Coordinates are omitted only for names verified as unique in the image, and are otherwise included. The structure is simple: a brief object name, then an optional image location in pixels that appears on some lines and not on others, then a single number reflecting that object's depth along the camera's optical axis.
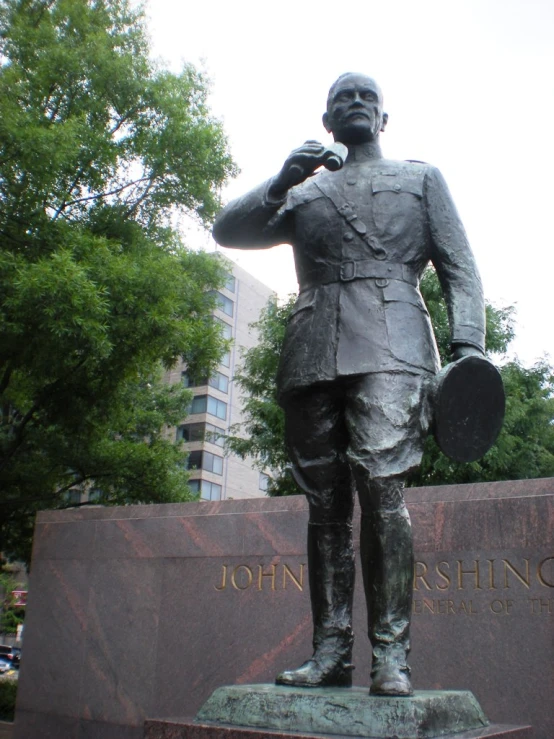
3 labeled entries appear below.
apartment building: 47.78
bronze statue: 3.33
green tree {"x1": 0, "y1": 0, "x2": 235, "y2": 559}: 11.38
